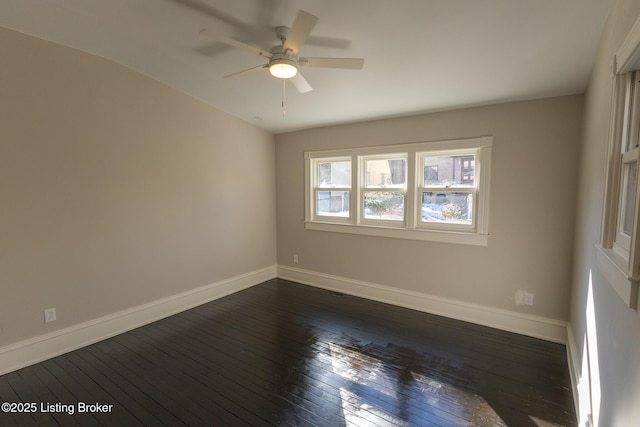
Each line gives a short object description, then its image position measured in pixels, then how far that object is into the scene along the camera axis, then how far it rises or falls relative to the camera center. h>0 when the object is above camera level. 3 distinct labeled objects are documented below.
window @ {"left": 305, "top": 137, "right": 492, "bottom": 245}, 3.31 +0.03
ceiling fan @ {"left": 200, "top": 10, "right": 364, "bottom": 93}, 1.85 +0.98
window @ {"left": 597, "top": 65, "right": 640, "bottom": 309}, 1.33 +0.08
